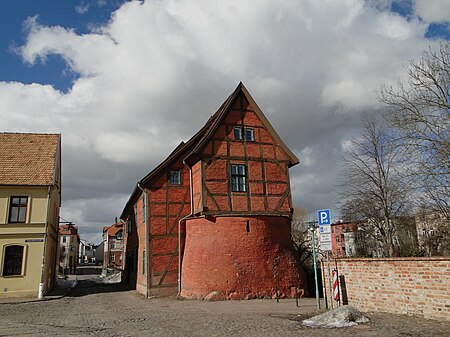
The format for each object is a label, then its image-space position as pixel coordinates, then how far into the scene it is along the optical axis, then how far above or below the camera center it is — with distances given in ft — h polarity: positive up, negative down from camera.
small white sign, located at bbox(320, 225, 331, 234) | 42.22 +2.74
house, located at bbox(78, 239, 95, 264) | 376.76 +7.15
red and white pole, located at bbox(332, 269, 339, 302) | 41.75 -3.77
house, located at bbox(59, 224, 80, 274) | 242.37 +8.87
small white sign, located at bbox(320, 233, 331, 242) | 41.57 +1.82
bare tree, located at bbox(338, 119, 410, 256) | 89.71 +10.52
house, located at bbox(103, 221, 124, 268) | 228.22 +6.66
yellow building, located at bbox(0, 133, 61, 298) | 67.46 +6.94
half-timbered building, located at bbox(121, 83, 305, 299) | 62.08 +7.60
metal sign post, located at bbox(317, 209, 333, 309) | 40.94 +2.50
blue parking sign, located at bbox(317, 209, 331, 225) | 42.76 +4.11
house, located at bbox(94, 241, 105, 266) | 320.11 +3.58
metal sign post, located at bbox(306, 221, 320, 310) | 45.94 +3.53
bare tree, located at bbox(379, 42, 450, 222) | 43.83 +13.69
